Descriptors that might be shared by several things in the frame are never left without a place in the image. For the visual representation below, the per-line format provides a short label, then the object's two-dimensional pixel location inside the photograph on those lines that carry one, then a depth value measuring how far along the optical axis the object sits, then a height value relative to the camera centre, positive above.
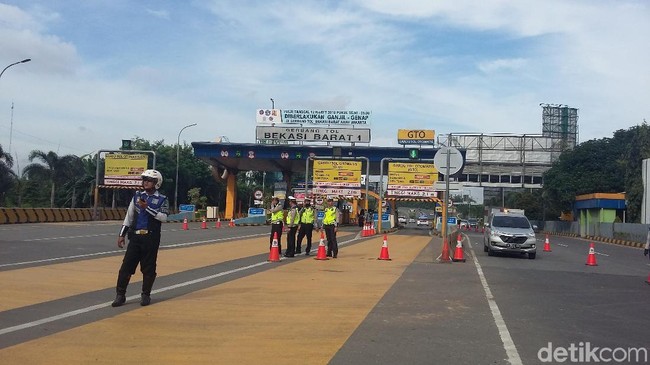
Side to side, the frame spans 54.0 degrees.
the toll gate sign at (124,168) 45.50 +2.28
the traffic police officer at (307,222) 19.04 -0.53
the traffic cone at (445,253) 18.67 -1.32
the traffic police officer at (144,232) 9.34 -0.47
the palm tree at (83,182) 65.50 +1.71
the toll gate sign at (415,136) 51.66 +5.80
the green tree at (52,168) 61.66 +2.89
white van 22.11 -1.01
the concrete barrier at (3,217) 36.38 -1.19
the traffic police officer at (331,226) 18.83 -0.63
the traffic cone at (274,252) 17.34 -1.32
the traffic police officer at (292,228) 18.66 -0.71
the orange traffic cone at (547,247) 28.54 -1.64
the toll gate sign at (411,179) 41.94 +1.85
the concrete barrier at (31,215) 39.17 -1.12
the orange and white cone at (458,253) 19.20 -1.35
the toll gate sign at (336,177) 43.84 +1.93
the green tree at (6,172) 52.06 +2.00
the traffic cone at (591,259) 20.45 -1.52
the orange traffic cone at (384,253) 19.04 -1.40
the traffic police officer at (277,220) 18.12 -0.47
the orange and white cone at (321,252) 18.39 -1.37
